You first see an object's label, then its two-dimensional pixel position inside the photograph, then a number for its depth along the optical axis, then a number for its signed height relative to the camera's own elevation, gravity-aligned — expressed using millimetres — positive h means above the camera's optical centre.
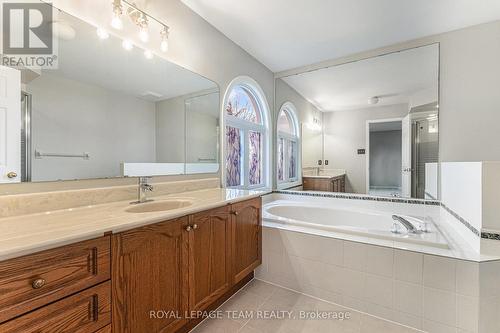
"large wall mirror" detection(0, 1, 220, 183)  1117 +324
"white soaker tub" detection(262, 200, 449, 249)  1669 -543
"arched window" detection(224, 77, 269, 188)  2600 +398
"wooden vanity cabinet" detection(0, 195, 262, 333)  710 -486
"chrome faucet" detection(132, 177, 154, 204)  1505 -170
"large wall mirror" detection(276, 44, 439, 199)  2439 +555
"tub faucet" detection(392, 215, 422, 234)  1807 -510
